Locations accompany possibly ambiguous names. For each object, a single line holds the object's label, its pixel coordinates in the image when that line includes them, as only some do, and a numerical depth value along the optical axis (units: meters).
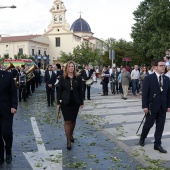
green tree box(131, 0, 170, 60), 40.59
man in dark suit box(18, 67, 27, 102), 16.61
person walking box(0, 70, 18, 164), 5.72
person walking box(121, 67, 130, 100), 17.11
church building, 87.81
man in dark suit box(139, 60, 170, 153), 6.63
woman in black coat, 6.89
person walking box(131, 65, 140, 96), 19.03
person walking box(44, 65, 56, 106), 14.44
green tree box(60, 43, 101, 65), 58.27
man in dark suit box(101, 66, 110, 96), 19.44
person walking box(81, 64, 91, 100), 17.03
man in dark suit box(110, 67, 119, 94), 20.19
